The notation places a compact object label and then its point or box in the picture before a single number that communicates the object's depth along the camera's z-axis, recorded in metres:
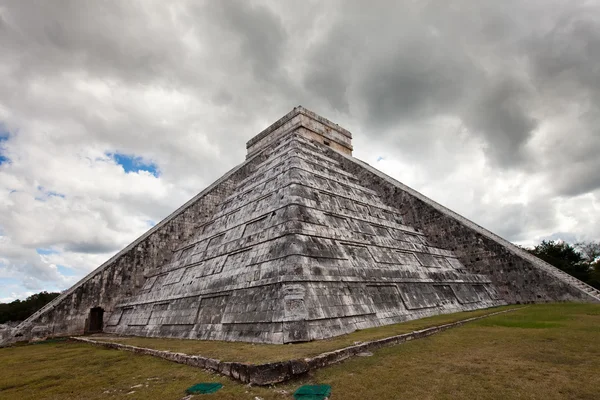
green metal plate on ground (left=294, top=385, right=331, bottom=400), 4.30
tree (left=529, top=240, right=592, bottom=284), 23.81
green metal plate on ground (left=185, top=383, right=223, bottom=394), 4.81
